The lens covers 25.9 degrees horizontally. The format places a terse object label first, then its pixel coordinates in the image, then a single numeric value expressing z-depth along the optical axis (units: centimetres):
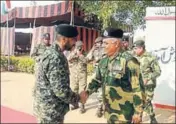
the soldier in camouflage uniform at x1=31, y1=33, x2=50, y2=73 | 722
